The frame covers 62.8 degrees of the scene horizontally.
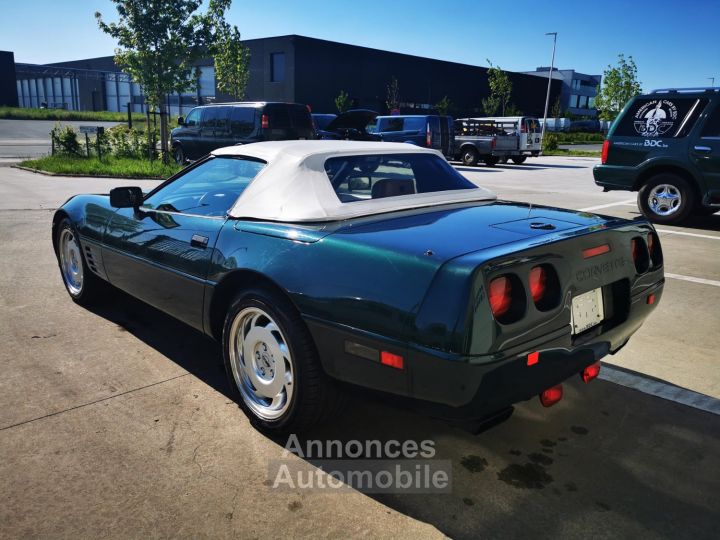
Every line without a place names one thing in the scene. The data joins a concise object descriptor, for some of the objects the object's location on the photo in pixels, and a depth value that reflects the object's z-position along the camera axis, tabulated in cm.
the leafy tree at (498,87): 4688
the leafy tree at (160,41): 1781
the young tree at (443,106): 4812
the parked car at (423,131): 1952
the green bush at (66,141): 1848
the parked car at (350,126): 1524
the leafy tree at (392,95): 4631
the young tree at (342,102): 4238
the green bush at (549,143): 3350
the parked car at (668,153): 865
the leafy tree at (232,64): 3531
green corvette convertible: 218
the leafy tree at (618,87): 4838
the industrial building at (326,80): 4306
